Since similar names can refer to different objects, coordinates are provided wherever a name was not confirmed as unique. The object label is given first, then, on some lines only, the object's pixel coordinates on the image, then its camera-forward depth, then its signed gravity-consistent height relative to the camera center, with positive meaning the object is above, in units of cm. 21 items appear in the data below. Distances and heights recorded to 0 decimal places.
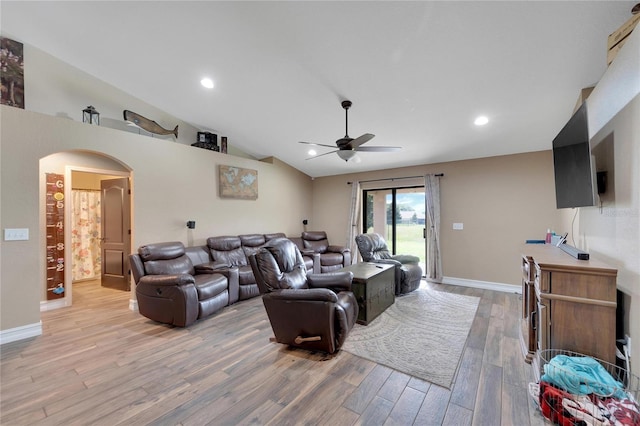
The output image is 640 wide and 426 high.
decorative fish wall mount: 392 +149
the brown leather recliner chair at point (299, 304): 238 -88
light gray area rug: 229 -139
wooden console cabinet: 180 -72
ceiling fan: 314 +83
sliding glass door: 577 -11
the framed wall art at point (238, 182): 508 +66
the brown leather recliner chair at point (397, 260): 428 -88
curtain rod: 530 +79
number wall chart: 395 -31
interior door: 471 -33
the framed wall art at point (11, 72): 303 +177
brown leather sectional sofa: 312 -90
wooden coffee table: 315 -100
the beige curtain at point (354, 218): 643 -13
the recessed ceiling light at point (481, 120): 359 +131
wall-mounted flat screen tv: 197 +40
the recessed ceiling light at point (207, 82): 345 +182
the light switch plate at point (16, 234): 286 -20
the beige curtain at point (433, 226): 521 -29
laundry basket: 146 -114
